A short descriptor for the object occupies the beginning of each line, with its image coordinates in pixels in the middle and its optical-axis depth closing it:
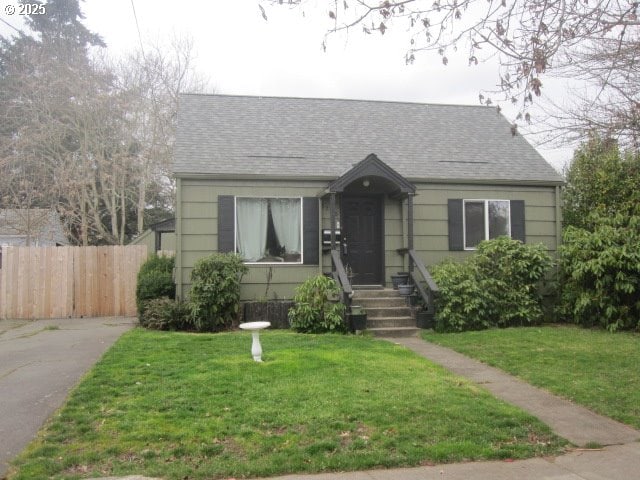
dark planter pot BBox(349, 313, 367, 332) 10.72
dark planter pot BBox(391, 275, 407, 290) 12.11
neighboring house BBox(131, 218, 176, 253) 18.03
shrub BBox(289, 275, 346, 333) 10.70
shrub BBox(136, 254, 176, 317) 12.19
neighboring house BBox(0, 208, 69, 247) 21.14
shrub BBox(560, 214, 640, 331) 10.88
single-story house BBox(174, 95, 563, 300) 11.99
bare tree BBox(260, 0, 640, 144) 5.37
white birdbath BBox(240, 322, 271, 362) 7.76
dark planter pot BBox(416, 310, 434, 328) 11.15
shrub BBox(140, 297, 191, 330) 11.15
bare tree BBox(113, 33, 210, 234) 23.42
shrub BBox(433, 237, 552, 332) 11.13
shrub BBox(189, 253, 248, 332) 10.91
